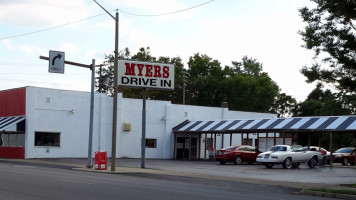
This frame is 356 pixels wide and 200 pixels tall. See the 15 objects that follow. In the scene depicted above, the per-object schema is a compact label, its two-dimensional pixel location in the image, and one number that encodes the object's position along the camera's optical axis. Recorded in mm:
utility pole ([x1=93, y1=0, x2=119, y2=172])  28266
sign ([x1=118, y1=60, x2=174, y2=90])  32684
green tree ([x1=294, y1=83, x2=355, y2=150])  67625
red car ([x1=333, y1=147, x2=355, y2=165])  43656
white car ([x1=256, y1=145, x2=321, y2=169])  34812
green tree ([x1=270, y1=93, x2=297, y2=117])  93250
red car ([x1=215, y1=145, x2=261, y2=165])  38969
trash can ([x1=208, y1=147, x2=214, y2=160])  47853
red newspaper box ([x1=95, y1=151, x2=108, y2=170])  29797
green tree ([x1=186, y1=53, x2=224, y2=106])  83250
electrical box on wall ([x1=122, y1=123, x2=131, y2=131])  47459
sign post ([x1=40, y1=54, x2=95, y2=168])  27761
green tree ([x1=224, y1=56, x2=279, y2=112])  85375
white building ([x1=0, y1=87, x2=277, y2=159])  42500
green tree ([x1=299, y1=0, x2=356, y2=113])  20500
